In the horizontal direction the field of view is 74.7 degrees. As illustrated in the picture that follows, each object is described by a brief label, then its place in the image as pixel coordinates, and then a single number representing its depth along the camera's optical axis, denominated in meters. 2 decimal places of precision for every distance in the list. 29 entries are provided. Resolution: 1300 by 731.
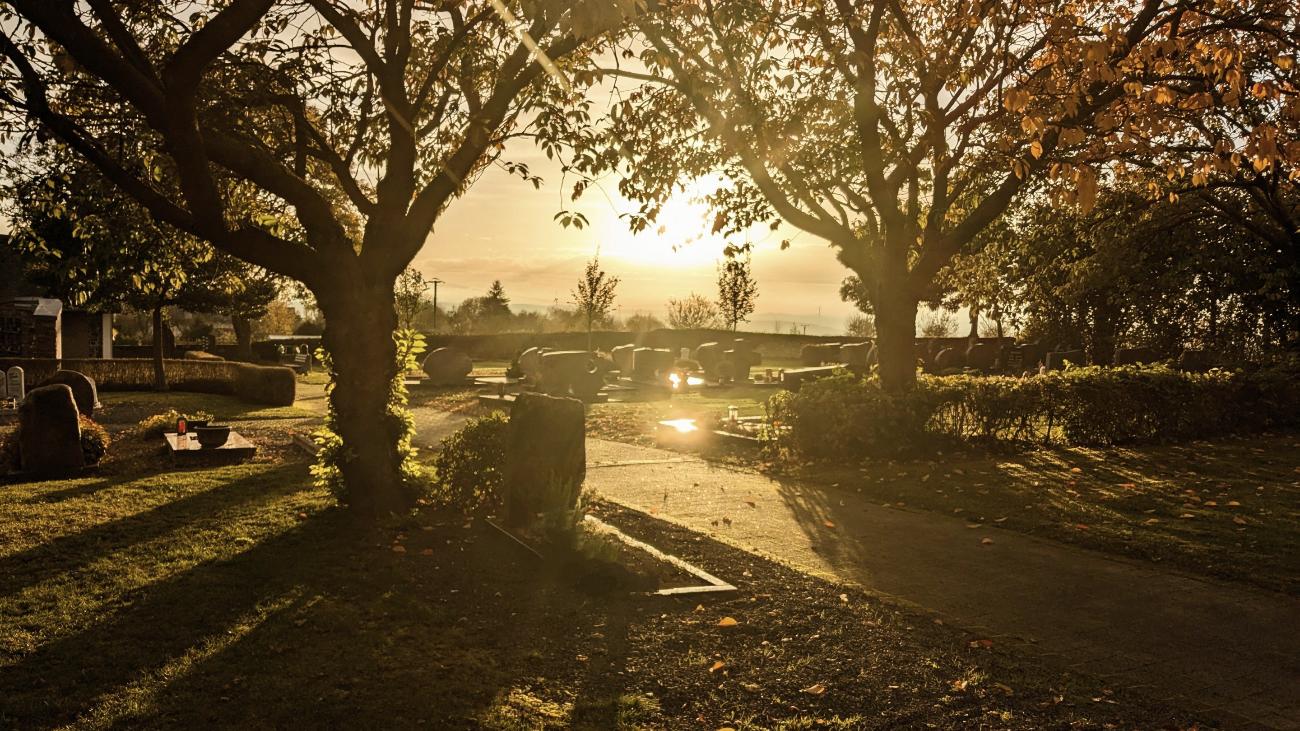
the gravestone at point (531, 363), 28.05
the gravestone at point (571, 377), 24.53
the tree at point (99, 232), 9.30
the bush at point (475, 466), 8.55
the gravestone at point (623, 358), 33.70
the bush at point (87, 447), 11.80
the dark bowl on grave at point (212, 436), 13.03
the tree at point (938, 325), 67.50
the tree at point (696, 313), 70.81
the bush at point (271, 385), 23.31
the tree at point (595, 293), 53.81
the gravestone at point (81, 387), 16.88
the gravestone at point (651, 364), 31.36
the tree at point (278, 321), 84.64
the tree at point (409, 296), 56.16
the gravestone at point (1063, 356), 34.00
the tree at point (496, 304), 98.19
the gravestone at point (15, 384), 19.27
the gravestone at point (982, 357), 39.09
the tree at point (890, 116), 10.82
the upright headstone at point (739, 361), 32.97
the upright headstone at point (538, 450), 7.98
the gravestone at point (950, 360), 38.38
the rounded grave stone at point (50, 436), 11.49
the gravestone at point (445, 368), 29.81
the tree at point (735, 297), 58.06
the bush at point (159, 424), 14.82
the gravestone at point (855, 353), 35.06
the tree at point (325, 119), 6.44
